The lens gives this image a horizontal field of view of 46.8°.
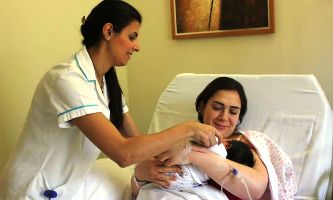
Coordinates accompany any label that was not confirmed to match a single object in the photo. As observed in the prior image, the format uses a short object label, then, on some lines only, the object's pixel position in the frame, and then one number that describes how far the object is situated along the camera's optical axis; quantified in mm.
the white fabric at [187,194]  1331
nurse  1165
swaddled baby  1349
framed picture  2211
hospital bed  1612
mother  1340
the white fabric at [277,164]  1495
